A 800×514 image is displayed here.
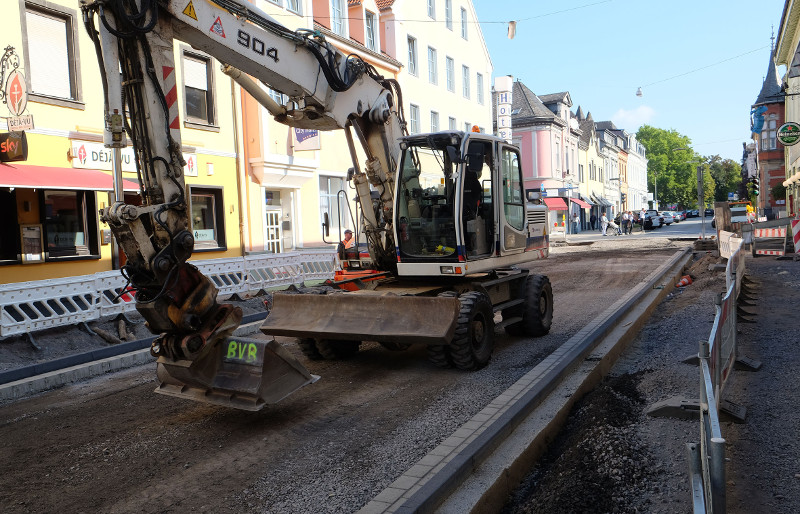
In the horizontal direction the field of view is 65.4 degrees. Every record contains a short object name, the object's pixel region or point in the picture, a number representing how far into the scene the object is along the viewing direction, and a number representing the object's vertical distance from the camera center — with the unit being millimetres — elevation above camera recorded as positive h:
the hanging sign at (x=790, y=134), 23797 +2665
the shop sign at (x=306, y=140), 19703 +2696
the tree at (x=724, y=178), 120000 +5457
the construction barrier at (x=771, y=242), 18875 -1190
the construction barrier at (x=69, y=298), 8859 -1016
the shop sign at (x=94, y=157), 14195 +1799
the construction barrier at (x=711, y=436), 2525 -1082
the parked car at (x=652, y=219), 56375 -899
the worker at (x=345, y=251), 8797 -401
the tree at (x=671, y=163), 99188 +7320
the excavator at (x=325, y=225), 5086 +18
